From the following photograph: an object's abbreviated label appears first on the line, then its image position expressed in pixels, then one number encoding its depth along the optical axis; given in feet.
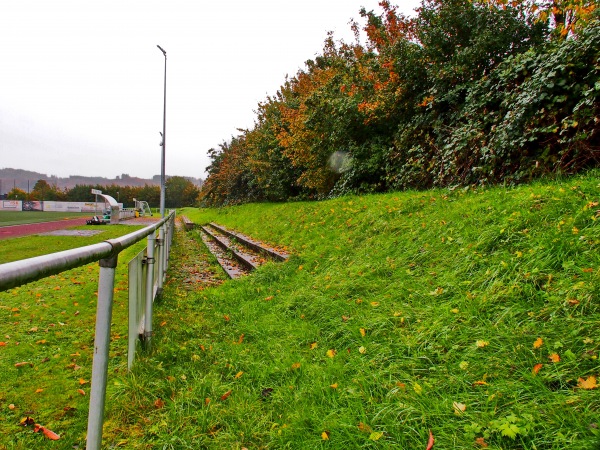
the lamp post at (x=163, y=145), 64.49
